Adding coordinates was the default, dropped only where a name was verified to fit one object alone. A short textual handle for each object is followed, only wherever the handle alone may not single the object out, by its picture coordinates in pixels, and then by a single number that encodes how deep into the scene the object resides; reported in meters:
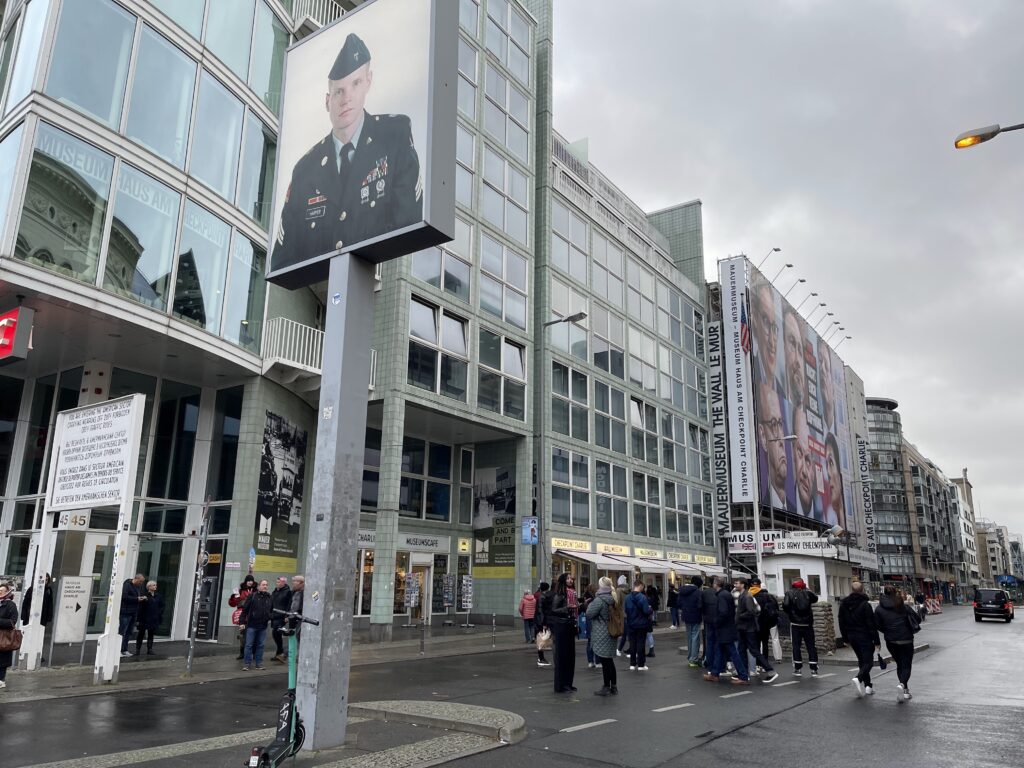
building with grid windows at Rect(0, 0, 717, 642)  17.11
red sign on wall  15.45
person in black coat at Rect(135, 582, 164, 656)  16.86
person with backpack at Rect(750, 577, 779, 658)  15.65
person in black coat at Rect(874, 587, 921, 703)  11.68
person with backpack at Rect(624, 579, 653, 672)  15.54
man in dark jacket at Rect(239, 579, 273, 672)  15.38
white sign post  13.09
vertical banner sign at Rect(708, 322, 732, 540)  50.34
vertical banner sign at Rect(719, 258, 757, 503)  50.66
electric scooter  6.05
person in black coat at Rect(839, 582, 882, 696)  12.07
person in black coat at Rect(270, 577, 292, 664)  15.30
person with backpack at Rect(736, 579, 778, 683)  13.81
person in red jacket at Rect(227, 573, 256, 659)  17.05
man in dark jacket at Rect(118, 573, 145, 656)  16.09
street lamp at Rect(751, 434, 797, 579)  35.12
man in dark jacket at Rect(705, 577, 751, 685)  13.33
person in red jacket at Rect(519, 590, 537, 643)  22.42
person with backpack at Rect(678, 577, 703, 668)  15.34
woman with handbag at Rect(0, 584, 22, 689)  11.59
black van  44.53
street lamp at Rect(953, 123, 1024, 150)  10.62
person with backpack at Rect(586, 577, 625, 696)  11.93
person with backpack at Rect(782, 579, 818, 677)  15.36
